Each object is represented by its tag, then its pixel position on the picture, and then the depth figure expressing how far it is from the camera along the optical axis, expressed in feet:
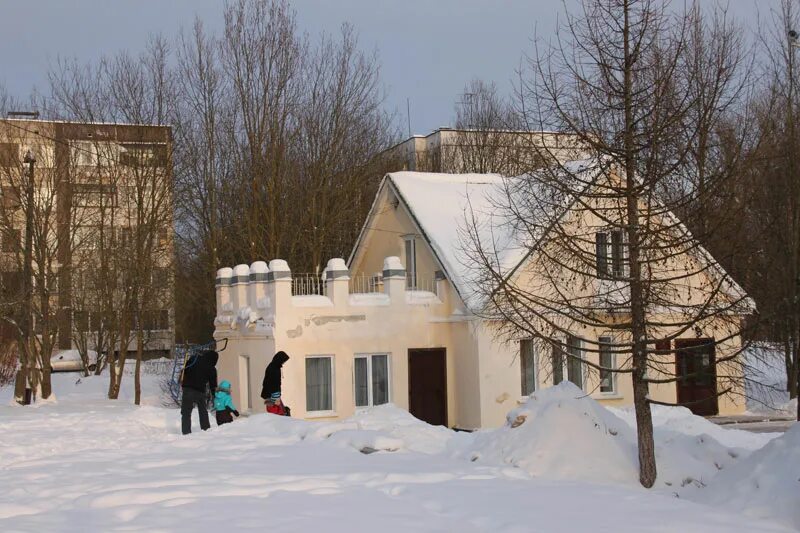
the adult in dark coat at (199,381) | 58.08
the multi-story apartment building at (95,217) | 105.40
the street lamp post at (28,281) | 94.27
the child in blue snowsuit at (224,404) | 59.98
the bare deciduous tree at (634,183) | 42.50
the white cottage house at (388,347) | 81.56
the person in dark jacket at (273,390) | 63.36
